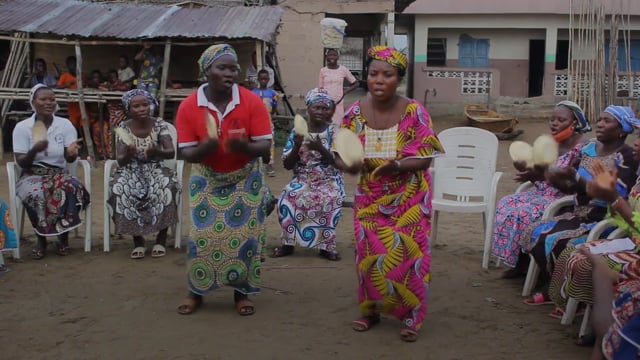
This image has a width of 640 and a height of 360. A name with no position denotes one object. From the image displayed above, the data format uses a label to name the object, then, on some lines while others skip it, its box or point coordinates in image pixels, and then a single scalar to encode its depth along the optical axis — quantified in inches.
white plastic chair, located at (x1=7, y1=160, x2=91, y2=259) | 225.3
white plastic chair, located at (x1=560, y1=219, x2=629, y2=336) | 148.9
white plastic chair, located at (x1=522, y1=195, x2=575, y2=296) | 183.2
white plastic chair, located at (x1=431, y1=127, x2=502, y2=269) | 238.7
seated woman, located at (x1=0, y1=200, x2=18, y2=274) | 207.0
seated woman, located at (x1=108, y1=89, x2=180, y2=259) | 226.4
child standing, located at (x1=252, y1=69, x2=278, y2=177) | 452.4
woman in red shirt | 158.4
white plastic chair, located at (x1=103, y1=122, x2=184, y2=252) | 231.8
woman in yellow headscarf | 149.1
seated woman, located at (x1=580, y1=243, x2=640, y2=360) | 113.6
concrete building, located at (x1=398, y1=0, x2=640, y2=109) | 725.3
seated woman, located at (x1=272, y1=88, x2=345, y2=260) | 227.9
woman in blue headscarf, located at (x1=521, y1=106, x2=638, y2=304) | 163.7
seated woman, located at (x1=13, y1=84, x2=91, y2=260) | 222.1
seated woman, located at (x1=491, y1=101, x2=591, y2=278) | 190.5
